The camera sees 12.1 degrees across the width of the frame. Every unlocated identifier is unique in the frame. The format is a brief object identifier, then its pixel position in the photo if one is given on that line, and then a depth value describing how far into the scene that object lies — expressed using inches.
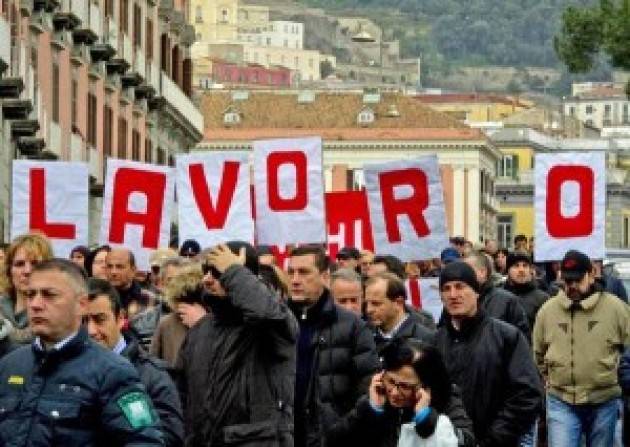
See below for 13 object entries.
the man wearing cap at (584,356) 752.3
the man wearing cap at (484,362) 599.5
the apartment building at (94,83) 1363.2
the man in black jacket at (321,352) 576.7
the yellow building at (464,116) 7481.8
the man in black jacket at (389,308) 617.9
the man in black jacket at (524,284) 880.3
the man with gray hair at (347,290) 637.9
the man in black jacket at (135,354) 474.9
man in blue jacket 407.8
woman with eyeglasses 456.8
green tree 2161.7
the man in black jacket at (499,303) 736.3
